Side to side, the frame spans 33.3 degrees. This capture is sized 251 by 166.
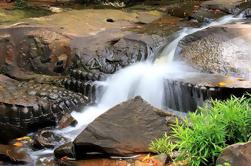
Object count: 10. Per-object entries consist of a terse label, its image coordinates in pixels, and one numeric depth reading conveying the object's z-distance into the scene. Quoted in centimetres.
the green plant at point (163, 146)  474
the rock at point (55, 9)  1218
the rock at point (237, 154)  375
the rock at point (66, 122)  727
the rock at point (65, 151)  588
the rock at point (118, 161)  520
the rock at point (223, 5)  1131
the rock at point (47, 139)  653
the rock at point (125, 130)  561
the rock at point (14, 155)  618
